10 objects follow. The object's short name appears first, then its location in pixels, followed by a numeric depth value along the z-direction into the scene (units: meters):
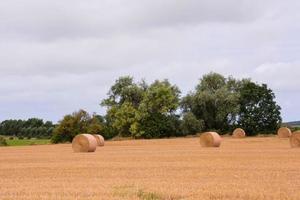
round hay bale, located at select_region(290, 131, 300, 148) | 36.04
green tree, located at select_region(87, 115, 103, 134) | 73.56
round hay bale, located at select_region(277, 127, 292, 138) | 55.06
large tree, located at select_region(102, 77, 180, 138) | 75.38
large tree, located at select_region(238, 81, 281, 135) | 73.50
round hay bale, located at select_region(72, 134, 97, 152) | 35.91
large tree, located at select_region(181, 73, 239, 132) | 76.00
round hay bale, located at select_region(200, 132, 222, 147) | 40.31
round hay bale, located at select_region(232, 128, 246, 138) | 63.12
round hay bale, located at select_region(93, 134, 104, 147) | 49.89
